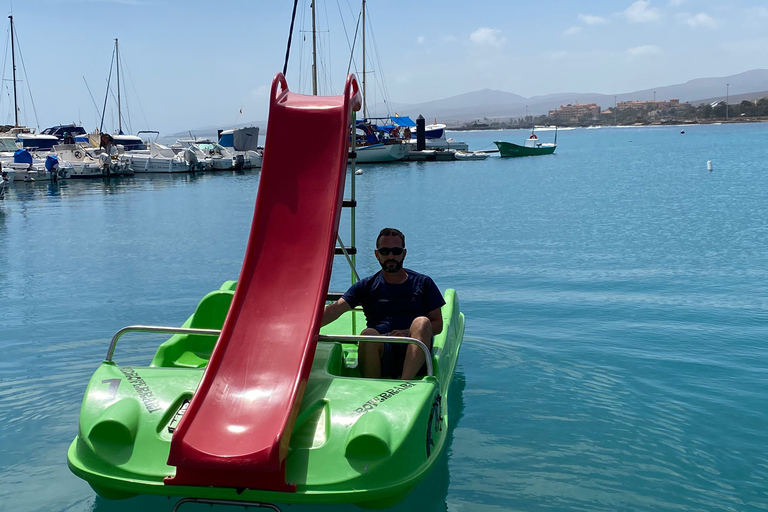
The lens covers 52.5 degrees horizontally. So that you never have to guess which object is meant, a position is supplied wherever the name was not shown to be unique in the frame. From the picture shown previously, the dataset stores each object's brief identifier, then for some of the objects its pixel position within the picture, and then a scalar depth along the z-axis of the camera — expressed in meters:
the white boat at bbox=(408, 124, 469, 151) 75.16
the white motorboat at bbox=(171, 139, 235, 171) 56.38
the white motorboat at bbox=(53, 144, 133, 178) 51.03
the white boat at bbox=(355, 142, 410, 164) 61.00
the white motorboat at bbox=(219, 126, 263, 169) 60.12
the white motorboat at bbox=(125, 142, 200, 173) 54.69
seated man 6.24
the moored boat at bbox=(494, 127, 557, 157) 70.62
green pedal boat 4.62
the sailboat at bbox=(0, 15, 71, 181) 47.31
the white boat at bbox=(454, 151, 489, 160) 66.56
